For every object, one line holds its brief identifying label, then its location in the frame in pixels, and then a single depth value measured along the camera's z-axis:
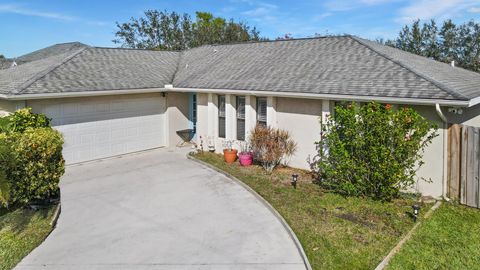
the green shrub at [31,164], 8.84
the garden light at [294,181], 11.05
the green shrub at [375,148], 9.29
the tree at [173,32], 43.03
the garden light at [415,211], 8.29
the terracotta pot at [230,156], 14.80
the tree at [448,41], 38.47
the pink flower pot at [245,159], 14.29
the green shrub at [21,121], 11.31
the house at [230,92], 10.55
